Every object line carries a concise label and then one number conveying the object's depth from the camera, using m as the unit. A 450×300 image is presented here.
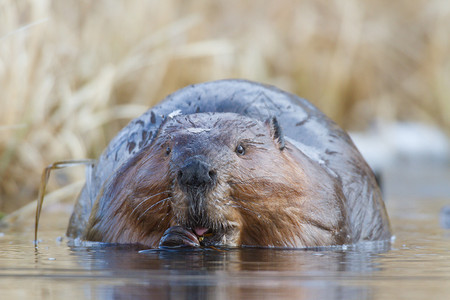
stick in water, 8.77
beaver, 7.08
